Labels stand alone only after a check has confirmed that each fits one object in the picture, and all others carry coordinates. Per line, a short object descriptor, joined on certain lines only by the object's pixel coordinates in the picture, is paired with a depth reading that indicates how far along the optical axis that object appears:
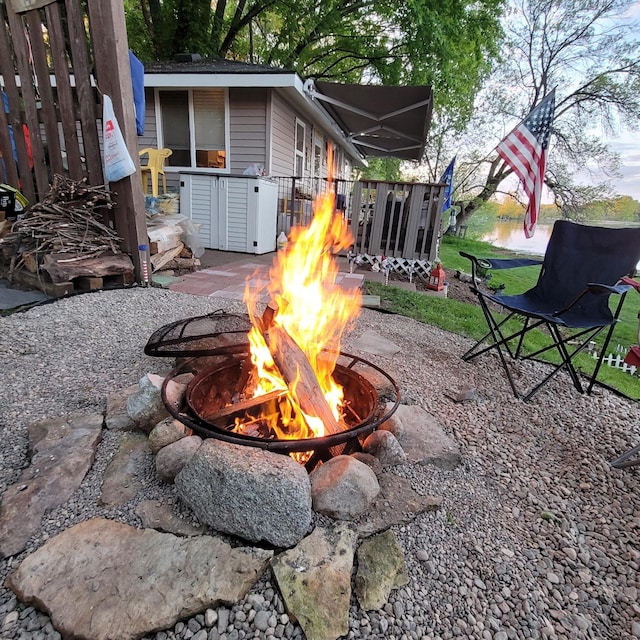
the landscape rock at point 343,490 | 1.35
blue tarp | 4.27
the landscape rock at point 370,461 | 1.61
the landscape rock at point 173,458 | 1.43
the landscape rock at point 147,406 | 1.71
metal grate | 2.00
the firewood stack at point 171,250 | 4.65
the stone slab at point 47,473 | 1.26
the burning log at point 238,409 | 1.62
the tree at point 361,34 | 10.20
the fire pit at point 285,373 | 1.62
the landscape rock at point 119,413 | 1.77
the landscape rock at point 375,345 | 2.96
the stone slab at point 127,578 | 1.01
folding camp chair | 2.61
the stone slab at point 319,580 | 1.06
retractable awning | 6.93
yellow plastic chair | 6.89
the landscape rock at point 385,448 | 1.67
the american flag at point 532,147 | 4.26
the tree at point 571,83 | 15.42
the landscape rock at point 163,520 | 1.27
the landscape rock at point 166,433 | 1.55
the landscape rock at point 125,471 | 1.41
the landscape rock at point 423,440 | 1.75
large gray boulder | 1.22
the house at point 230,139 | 6.81
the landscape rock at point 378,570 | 1.15
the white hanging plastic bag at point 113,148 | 3.78
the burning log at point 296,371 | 1.66
